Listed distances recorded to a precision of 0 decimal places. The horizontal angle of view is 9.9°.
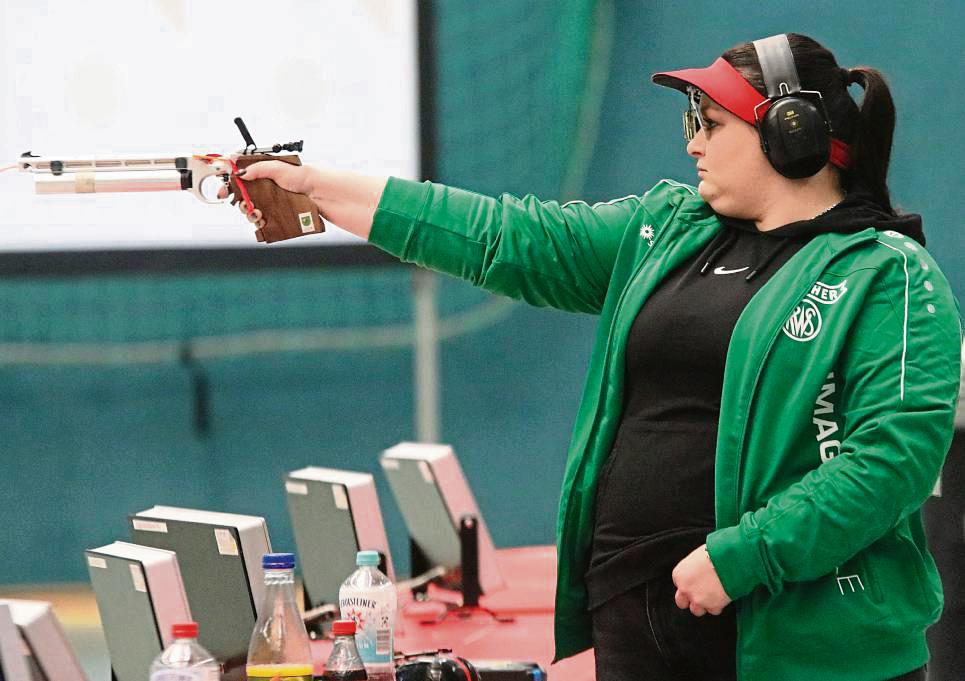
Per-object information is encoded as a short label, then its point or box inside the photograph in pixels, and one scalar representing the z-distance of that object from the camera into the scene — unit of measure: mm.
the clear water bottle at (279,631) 7047
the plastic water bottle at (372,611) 7122
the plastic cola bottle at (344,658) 6901
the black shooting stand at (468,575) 7965
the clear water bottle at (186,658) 6750
